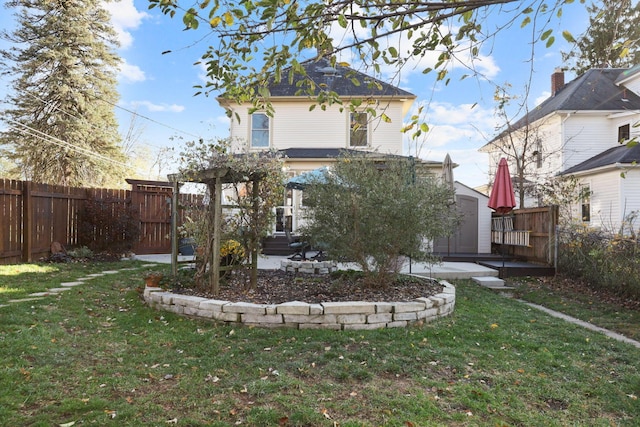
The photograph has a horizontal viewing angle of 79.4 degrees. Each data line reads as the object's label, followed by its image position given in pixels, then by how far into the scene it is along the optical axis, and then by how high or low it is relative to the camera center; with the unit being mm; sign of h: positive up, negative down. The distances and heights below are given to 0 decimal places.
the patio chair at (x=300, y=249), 8719 -836
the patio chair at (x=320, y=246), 6065 -508
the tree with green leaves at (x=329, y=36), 2881 +1486
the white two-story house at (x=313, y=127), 14414 +3301
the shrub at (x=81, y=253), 9617 -1035
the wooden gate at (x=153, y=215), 12172 -84
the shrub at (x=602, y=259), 6588 -806
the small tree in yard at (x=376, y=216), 5398 -15
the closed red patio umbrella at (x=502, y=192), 9422 +588
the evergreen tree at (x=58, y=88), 17500 +5746
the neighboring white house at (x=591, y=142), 13852 +3176
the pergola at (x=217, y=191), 5371 +319
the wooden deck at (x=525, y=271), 8922 -1270
